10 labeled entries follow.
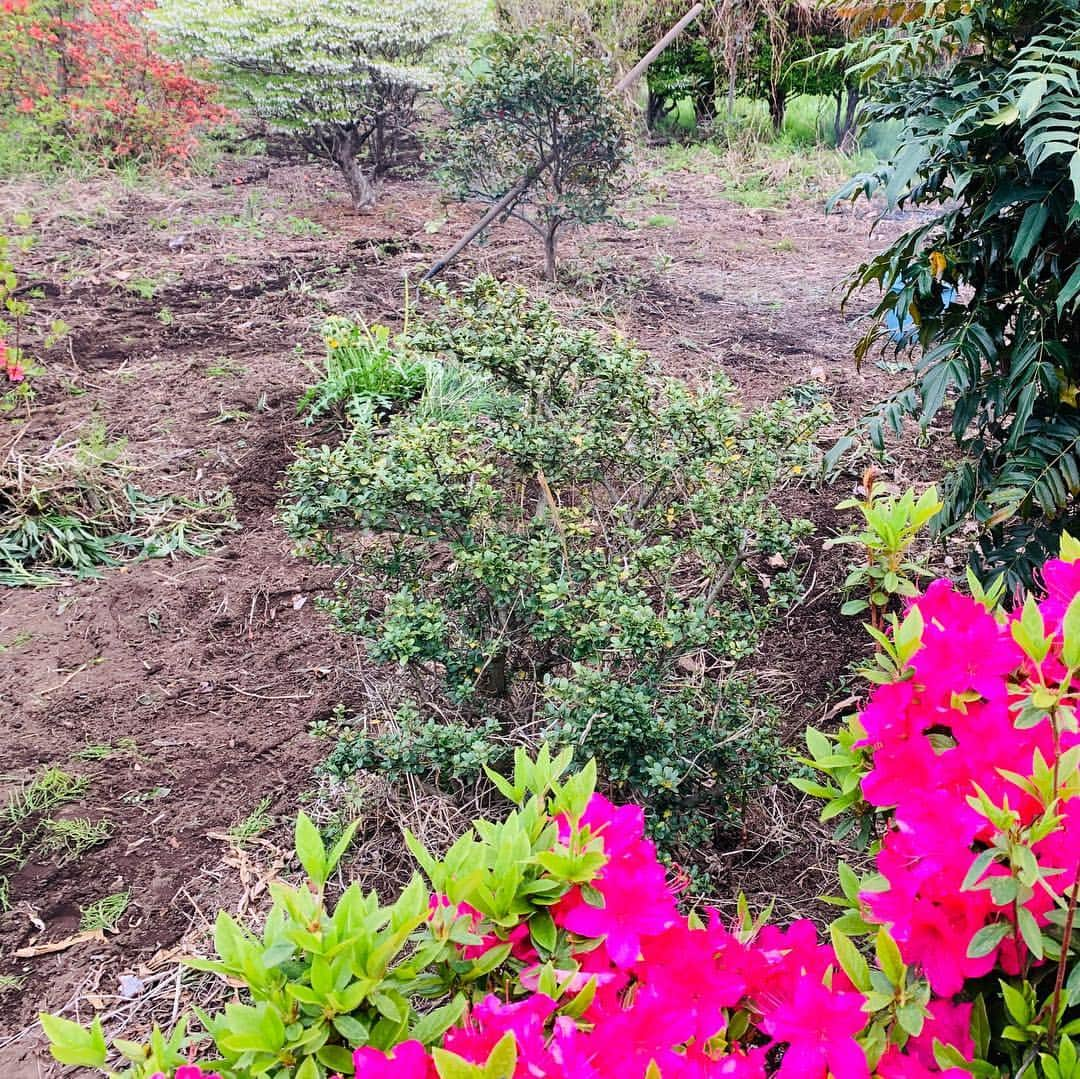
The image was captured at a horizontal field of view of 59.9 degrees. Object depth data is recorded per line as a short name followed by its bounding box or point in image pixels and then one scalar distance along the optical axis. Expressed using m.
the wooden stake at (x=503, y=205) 5.41
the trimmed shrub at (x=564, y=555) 1.93
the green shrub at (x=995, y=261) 1.98
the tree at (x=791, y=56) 9.81
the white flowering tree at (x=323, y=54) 6.54
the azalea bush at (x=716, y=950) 0.86
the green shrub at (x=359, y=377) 4.05
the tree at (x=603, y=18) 9.84
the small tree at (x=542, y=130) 5.09
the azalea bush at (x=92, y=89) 8.43
